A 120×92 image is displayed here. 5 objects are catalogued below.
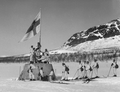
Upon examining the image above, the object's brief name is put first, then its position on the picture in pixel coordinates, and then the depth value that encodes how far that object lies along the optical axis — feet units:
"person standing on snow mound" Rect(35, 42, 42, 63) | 57.55
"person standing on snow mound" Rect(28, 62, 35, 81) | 52.06
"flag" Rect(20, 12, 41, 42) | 62.86
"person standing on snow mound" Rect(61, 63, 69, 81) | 54.80
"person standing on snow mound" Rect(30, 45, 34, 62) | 56.95
